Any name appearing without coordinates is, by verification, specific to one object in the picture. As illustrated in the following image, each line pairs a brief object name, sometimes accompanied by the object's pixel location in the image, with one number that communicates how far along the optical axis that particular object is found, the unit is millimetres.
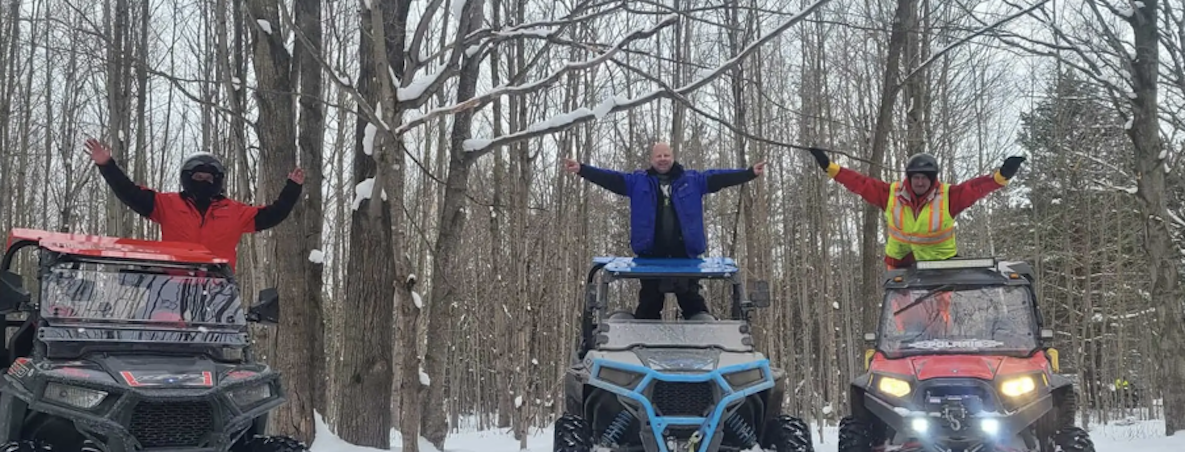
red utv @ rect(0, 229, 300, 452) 5355
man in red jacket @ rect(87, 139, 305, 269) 7273
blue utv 6113
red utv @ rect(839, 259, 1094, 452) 6180
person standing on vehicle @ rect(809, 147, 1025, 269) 7973
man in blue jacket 7664
